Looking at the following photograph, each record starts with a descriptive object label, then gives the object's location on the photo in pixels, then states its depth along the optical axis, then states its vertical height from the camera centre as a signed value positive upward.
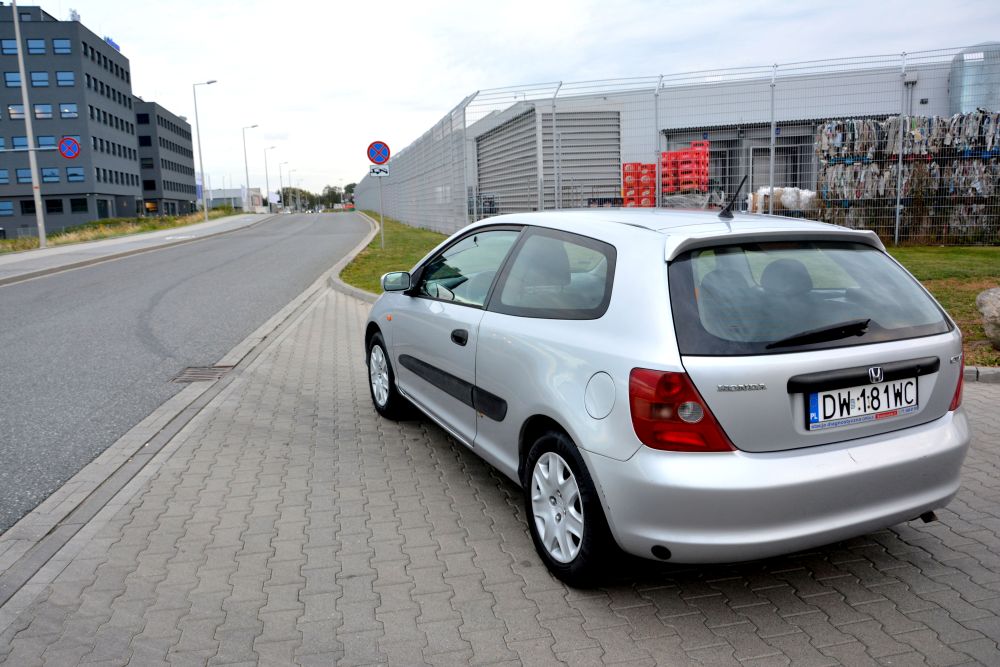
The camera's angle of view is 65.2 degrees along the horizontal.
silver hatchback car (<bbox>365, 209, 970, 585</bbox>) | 2.77 -0.69
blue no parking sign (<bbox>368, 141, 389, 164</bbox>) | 19.31 +1.62
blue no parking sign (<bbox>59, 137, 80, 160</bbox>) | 29.92 +3.07
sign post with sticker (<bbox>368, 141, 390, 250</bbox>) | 19.20 +1.56
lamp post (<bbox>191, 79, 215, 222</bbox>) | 53.03 +6.46
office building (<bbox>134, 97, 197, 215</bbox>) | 103.12 +9.13
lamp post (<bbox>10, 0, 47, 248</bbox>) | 28.62 +2.93
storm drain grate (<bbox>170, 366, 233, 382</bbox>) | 7.16 -1.39
